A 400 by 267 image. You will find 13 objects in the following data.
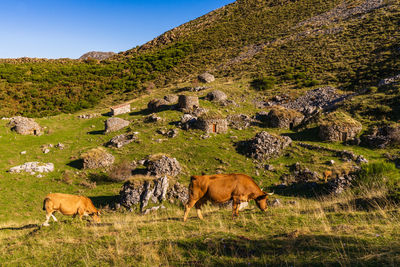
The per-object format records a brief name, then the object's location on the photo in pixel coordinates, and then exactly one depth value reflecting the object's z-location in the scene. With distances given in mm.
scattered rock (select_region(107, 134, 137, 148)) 24916
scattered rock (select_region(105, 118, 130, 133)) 28844
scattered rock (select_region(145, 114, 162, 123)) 29591
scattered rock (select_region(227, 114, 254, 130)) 28939
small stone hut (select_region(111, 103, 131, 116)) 35375
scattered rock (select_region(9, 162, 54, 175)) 20031
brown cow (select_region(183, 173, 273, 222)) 8328
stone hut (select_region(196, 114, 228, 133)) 26516
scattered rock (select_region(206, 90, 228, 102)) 36531
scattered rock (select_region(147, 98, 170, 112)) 34844
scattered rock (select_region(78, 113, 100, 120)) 35162
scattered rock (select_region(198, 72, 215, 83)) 49906
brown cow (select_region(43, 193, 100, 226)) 9594
